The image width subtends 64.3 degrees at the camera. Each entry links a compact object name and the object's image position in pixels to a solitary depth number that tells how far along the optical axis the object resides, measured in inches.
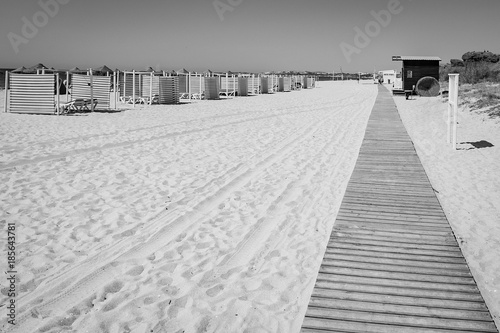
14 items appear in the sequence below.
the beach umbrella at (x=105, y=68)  1127.6
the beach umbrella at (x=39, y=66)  974.4
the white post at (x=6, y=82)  580.6
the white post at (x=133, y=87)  725.8
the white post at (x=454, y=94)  328.5
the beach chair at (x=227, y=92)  1056.3
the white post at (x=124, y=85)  776.0
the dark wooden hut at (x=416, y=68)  949.8
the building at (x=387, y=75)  2250.5
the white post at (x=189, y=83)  935.2
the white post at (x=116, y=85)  698.8
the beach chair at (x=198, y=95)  921.2
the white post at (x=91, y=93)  619.5
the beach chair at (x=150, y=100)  755.4
